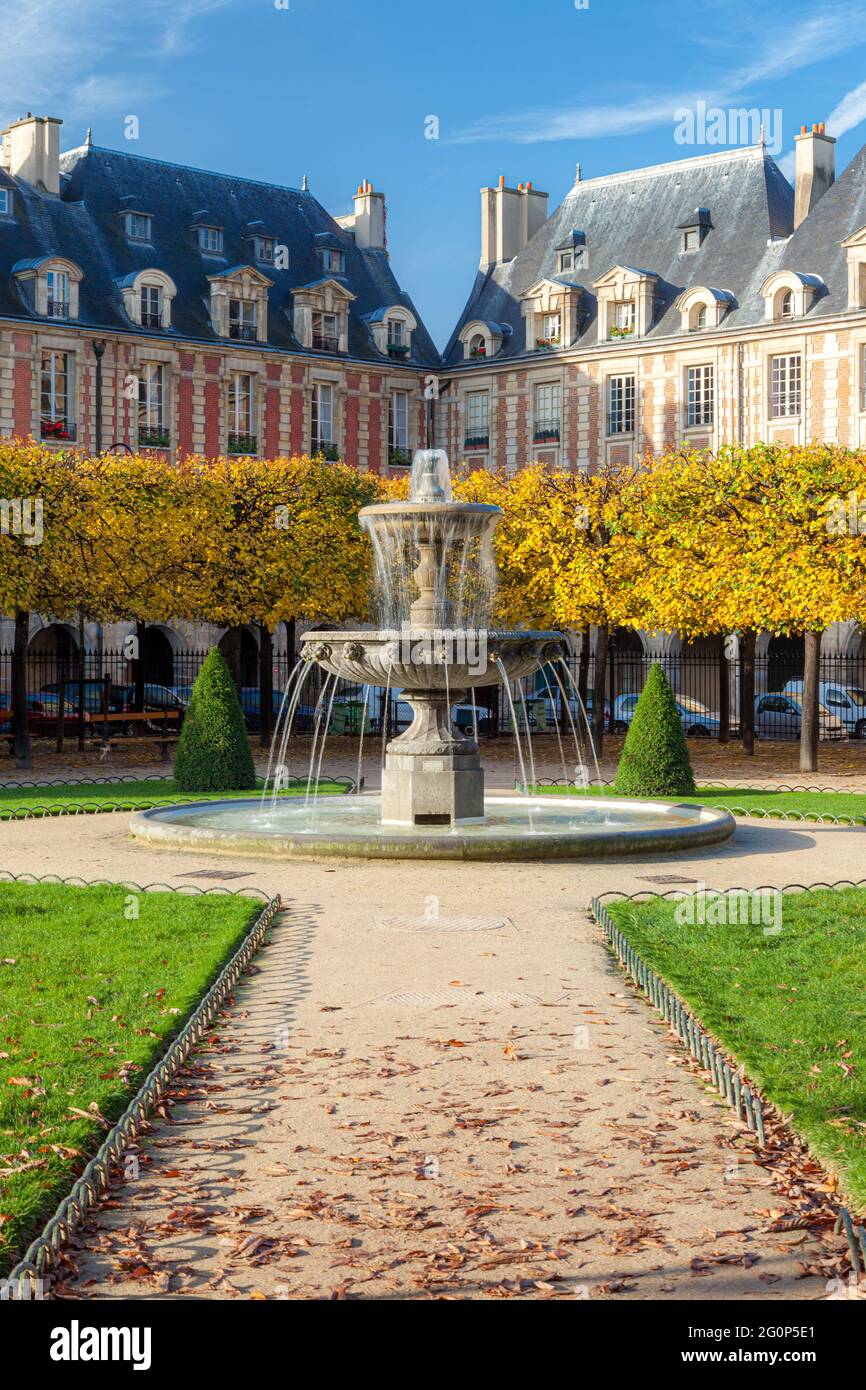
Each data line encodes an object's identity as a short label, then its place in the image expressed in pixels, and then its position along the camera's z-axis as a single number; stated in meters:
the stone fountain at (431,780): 12.75
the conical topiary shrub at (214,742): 18.22
